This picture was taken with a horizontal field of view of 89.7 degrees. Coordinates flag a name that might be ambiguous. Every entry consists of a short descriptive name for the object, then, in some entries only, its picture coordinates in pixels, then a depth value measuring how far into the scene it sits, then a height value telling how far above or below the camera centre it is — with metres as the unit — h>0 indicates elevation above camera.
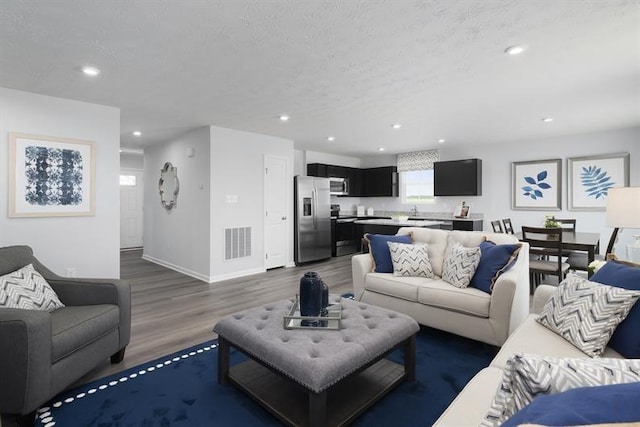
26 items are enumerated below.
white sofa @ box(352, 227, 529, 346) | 2.53 -0.77
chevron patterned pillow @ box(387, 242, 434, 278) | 3.25 -0.53
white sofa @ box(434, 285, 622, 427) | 1.16 -0.74
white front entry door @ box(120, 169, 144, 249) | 8.18 +0.01
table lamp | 2.34 +0.01
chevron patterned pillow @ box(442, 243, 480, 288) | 2.86 -0.51
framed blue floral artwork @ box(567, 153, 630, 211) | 5.15 +0.52
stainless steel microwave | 7.60 +0.54
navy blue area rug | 1.83 -1.20
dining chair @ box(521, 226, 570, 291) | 3.68 -0.48
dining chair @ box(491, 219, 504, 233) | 4.89 -0.27
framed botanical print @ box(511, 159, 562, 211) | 5.74 +0.46
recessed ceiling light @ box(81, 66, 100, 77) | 2.84 +1.24
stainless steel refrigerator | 6.26 -0.21
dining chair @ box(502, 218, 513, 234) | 5.00 -0.28
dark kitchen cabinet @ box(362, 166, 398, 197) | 7.91 +0.70
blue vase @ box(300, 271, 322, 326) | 2.14 -0.58
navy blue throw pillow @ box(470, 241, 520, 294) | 2.71 -0.47
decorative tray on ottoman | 2.02 -0.73
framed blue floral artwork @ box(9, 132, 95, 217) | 3.36 +0.35
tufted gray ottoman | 1.63 -0.82
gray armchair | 1.70 -0.78
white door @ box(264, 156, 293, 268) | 5.73 -0.02
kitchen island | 5.94 -0.30
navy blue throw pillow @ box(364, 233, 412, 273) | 3.42 -0.44
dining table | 3.62 -0.38
